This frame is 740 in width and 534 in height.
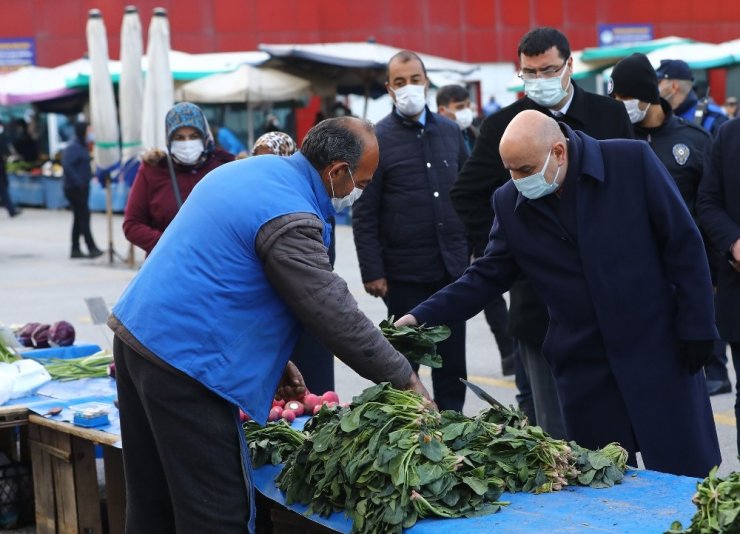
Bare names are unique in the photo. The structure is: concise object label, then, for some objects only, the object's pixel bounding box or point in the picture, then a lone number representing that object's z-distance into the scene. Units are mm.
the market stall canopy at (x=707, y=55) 21797
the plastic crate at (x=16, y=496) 6191
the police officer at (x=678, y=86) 8148
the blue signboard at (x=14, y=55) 34094
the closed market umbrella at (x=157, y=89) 15312
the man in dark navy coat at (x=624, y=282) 4289
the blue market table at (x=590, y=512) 3352
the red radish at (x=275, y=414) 4812
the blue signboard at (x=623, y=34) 34062
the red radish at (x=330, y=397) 5082
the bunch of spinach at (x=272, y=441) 4254
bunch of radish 4836
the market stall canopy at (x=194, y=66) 23406
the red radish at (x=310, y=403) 4988
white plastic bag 5867
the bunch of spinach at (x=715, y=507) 2953
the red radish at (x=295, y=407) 4918
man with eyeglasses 5465
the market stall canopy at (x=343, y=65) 19938
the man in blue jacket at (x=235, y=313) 3688
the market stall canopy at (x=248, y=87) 19984
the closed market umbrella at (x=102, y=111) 16609
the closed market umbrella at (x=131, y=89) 15938
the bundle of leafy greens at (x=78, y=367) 6414
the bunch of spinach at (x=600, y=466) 3766
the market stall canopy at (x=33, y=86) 25453
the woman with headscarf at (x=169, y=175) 7062
